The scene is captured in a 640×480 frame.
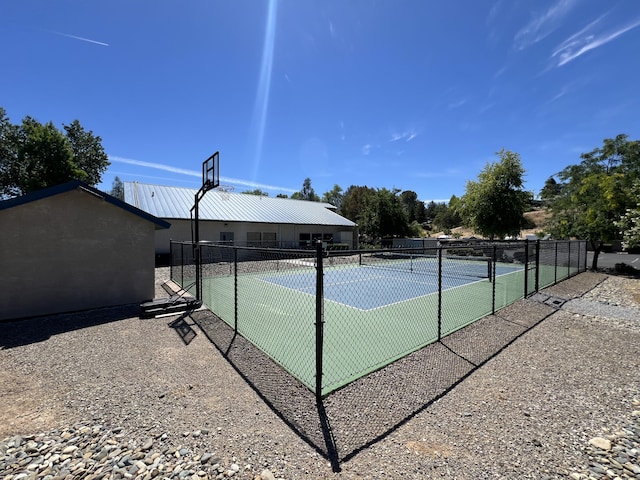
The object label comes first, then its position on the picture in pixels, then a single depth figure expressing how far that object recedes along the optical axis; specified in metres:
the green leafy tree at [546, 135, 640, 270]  14.72
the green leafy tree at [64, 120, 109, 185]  33.12
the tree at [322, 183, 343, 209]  86.88
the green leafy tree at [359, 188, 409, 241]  31.56
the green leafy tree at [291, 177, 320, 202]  90.38
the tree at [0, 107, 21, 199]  27.52
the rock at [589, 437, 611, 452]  2.78
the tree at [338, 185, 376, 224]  56.41
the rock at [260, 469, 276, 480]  2.45
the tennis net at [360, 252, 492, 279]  14.69
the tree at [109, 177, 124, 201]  89.96
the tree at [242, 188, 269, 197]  76.50
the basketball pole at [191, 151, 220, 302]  8.76
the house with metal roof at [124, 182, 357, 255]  22.44
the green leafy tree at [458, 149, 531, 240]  22.47
